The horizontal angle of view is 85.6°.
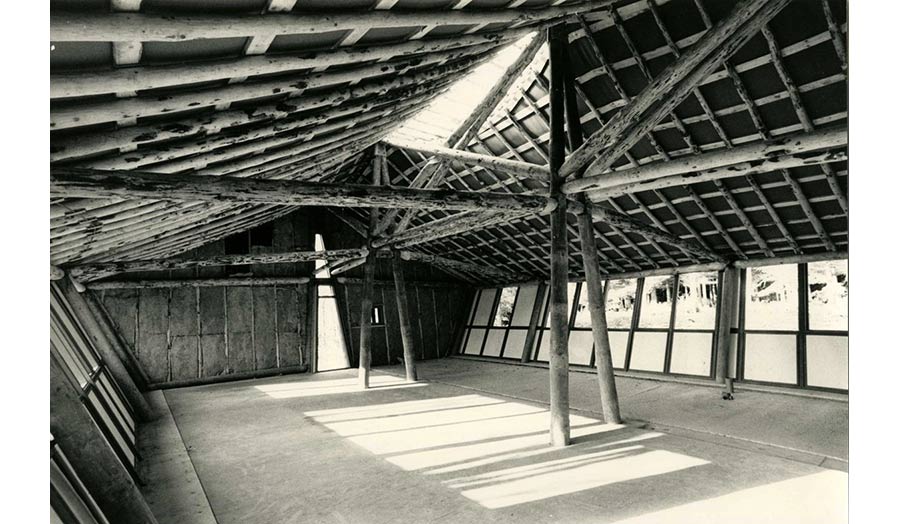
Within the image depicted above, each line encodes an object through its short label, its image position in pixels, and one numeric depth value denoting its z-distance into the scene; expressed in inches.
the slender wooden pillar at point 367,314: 440.1
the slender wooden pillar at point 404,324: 462.3
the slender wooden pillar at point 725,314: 379.2
